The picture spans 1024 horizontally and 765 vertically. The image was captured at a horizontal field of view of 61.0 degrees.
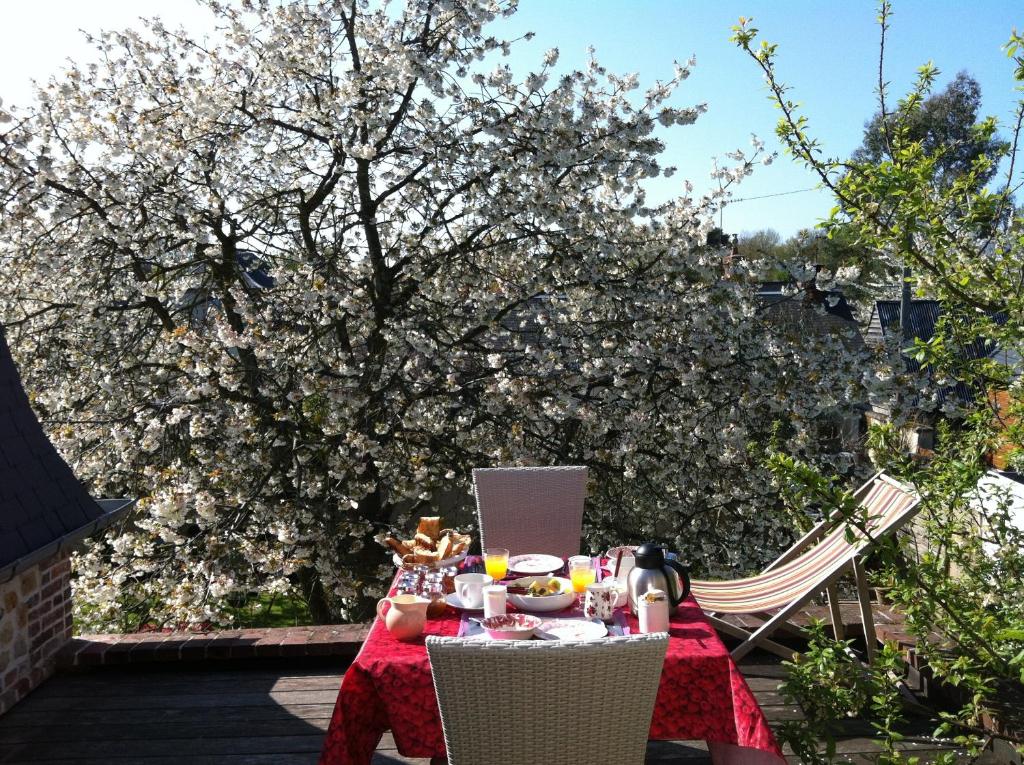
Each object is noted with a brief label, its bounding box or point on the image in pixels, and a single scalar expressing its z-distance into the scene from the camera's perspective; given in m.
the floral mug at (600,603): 2.59
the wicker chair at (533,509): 4.10
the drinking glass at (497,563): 2.96
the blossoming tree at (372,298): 5.54
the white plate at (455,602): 2.70
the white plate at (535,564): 3.15
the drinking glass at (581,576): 2.84
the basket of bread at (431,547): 3.09
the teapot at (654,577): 2.59
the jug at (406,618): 2.40
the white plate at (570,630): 2.42
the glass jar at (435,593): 2.62
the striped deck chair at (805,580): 3.12
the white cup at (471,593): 2.70
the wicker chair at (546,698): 1.70
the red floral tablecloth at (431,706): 2.15
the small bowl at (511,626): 2.37
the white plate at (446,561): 3.07
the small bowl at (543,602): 2.67
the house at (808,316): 5.56
